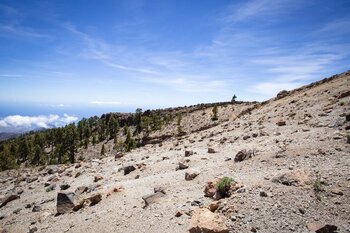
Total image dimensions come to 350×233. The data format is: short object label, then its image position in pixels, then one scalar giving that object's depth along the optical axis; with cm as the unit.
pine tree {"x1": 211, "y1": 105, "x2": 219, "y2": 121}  6230
